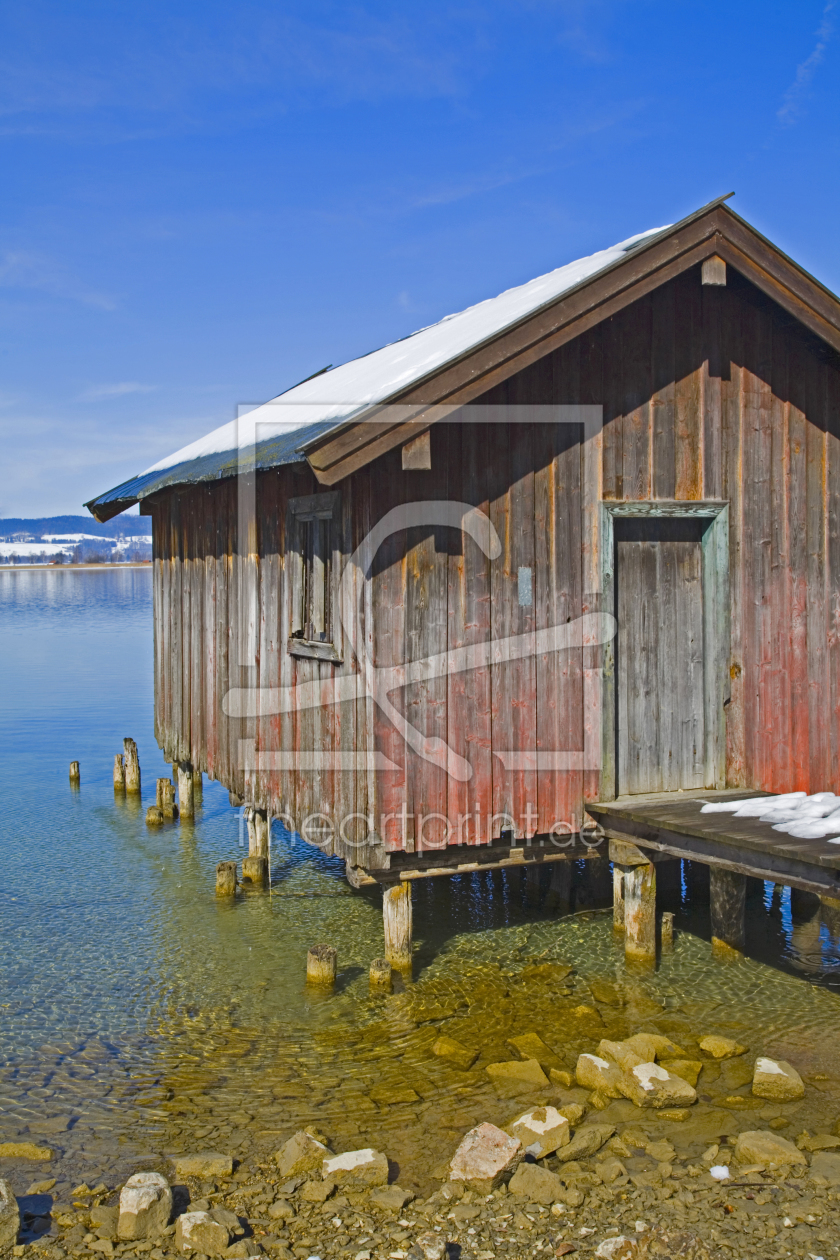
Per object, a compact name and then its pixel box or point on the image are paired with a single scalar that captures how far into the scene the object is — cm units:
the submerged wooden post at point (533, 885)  1125
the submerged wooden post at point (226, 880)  1175
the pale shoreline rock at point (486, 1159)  557
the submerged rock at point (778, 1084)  661
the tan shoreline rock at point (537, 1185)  546
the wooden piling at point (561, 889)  1077
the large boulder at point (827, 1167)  559
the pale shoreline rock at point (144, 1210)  525
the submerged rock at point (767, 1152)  573
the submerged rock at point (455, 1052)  732
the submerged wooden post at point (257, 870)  1225
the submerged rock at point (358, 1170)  567
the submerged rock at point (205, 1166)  584
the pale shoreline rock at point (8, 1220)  515
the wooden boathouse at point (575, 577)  816
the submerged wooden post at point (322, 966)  888
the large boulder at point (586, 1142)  588
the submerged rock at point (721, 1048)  728
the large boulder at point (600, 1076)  669
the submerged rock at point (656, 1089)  648
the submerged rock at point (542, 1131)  589
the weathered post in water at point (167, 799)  1636
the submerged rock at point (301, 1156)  583
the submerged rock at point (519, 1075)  694
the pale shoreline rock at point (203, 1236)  512
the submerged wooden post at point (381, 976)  866
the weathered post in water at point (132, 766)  1809
